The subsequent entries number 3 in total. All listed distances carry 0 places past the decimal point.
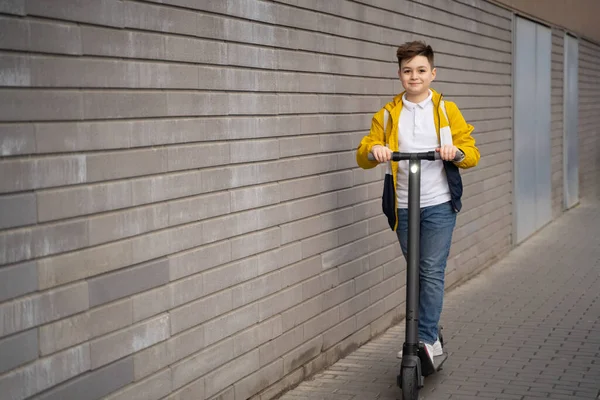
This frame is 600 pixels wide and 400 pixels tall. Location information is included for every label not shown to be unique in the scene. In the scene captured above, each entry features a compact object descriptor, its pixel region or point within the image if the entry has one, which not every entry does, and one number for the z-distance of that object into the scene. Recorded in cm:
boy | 563
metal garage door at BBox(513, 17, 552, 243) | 1211
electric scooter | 536
